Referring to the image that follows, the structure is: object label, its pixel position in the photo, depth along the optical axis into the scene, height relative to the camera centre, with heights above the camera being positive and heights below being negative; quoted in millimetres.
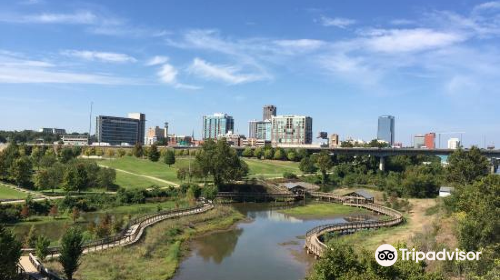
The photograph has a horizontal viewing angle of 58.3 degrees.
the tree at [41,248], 35394 -8634
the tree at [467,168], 89875 -3461
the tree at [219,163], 90312 -3877
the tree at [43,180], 74062 -6829
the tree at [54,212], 58800 -9574
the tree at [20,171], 74312 -5451
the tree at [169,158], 118925 -4158
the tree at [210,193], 77312 -8570
